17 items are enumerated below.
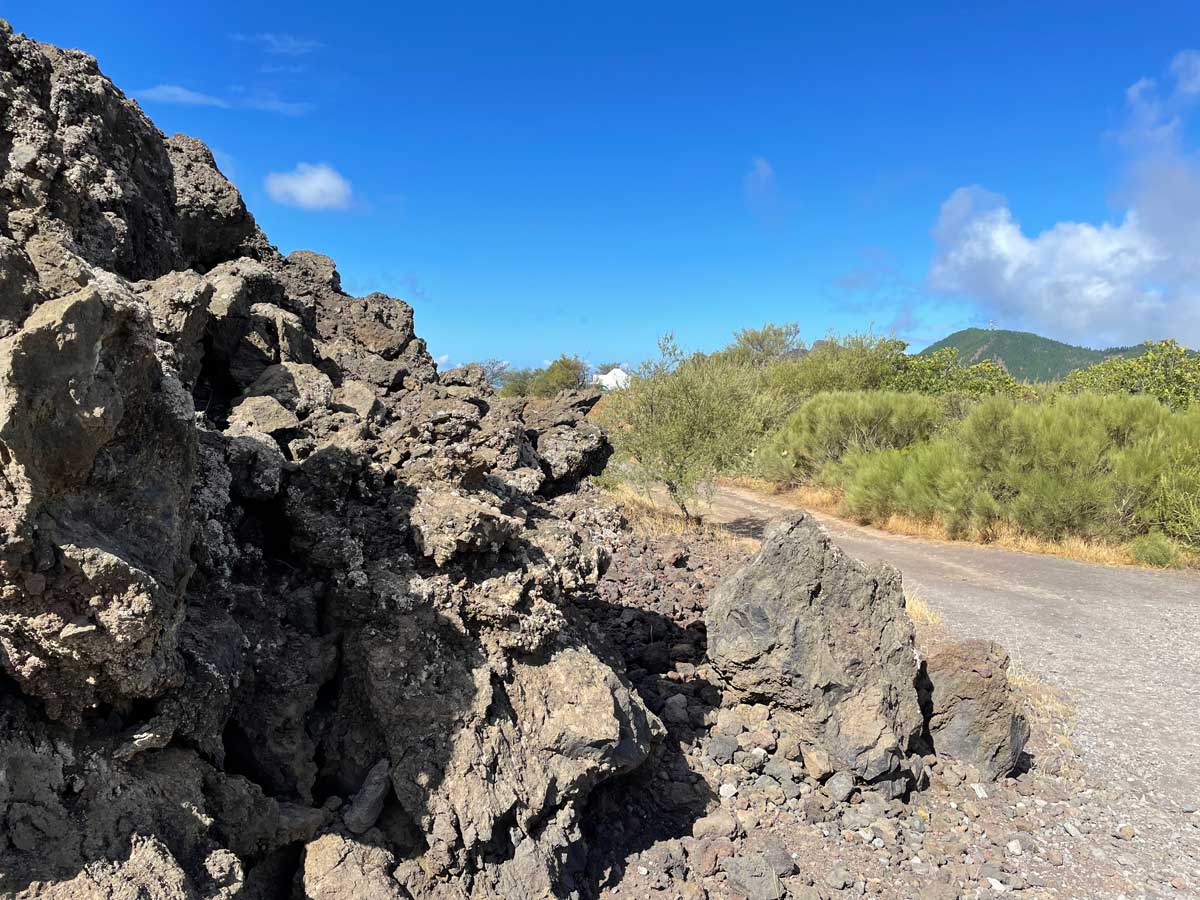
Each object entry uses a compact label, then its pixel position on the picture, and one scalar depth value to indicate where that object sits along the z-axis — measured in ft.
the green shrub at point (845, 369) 94.48
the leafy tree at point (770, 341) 150.75
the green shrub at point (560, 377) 140.46
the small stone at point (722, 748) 15.92
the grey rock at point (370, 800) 10.17
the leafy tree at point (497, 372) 142.33
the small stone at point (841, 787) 15.49
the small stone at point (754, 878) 12.71
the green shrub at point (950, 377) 75.66
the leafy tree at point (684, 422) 43.04
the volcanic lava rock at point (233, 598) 7.25
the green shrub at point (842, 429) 63.93
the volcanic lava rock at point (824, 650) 16.03
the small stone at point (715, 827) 13.94
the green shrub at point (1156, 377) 53.52
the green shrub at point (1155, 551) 37.35
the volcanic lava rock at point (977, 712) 17.54
